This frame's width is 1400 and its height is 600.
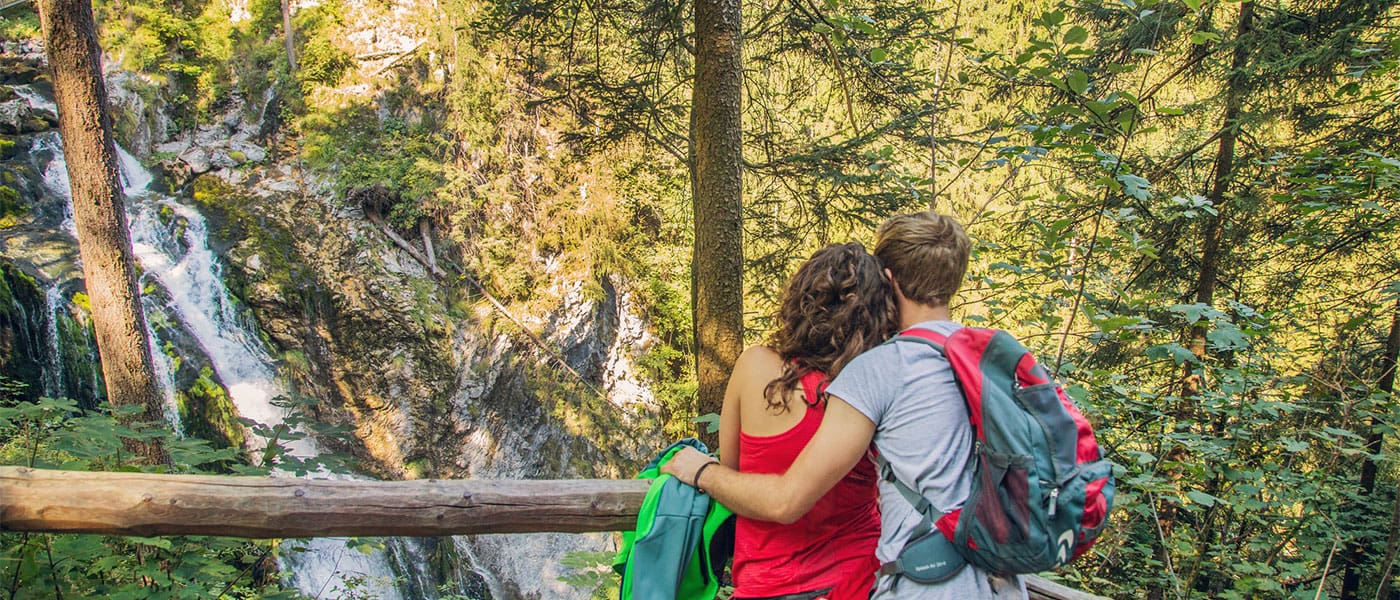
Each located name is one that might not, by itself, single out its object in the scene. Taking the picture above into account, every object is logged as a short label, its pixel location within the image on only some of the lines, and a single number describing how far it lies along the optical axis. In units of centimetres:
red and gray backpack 146
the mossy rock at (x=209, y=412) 950
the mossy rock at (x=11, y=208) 967
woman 177
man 156
